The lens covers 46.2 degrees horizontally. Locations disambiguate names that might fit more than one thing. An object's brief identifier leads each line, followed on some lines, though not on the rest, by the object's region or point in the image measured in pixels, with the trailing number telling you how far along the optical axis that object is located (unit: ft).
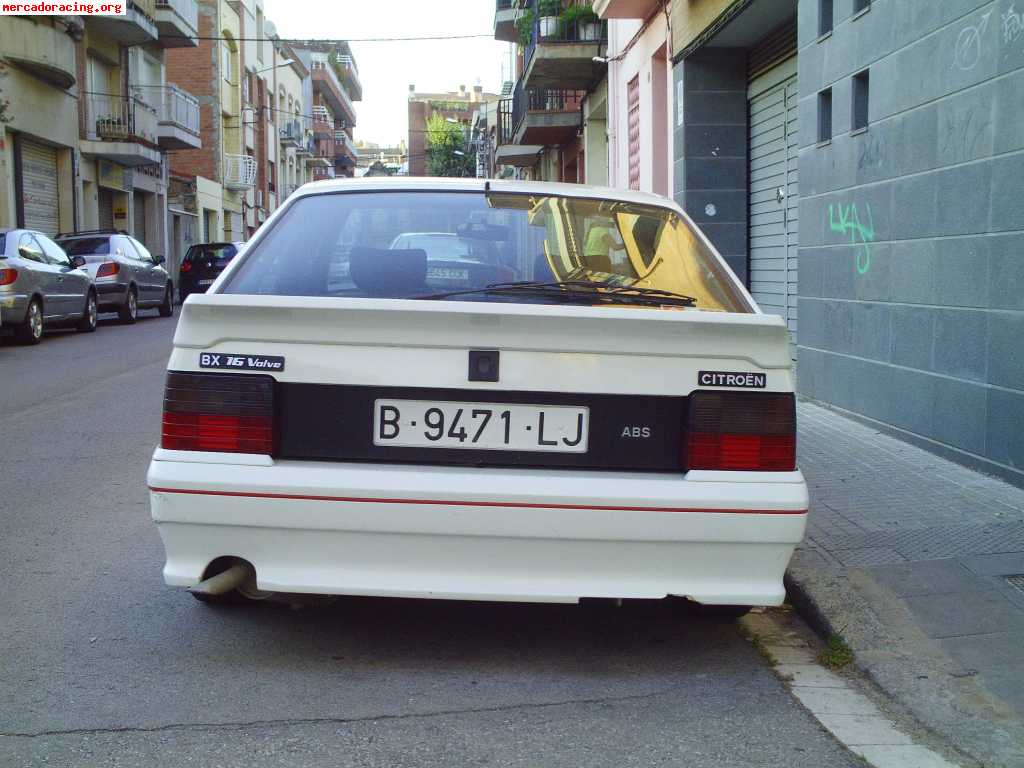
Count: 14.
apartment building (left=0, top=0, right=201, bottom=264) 86.63
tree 276.82
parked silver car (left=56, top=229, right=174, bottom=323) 68.95
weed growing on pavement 12.92
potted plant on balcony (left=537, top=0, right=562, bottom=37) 71.26
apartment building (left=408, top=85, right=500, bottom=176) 473.84
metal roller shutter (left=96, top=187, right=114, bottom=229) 108.88
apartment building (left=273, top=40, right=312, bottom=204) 210.18
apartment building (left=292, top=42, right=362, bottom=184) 266.96
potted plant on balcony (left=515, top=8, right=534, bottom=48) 82.36
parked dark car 91.56
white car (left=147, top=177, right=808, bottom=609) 11.26
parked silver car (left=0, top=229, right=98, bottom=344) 50.96
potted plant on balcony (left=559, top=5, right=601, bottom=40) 71.00
